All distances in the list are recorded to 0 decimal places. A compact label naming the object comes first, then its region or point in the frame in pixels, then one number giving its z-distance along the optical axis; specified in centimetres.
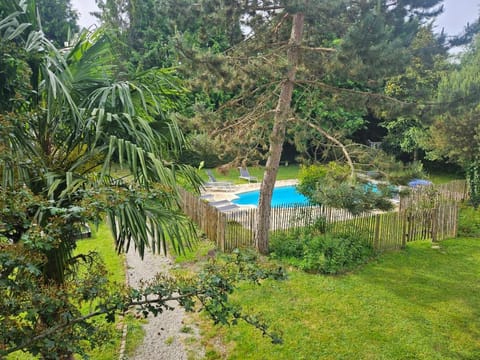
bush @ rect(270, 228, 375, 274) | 746
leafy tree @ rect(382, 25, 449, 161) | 720
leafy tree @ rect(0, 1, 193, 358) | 224
